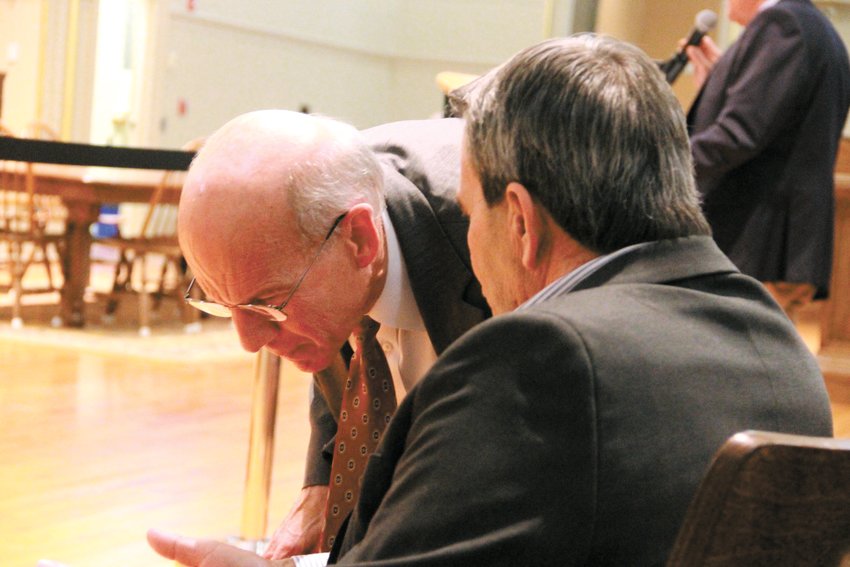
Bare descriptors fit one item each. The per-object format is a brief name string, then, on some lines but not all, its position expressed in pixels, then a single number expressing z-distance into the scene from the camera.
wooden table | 6.00
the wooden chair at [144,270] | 6.14
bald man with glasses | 1.46
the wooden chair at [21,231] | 6.02
